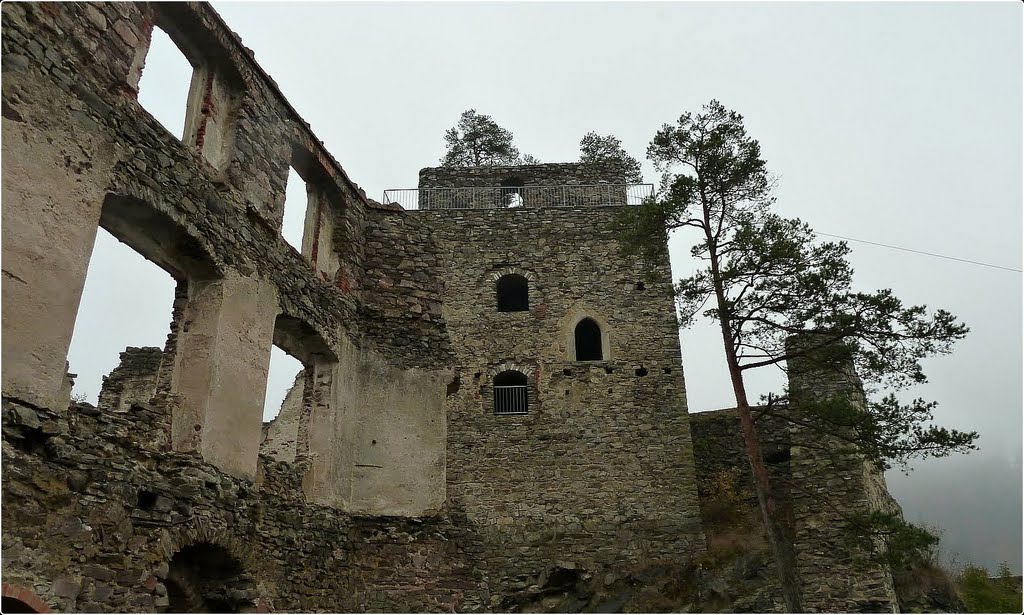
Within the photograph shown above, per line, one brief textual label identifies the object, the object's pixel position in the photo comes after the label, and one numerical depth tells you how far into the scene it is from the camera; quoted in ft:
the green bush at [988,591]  41.98
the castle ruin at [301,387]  19.33
